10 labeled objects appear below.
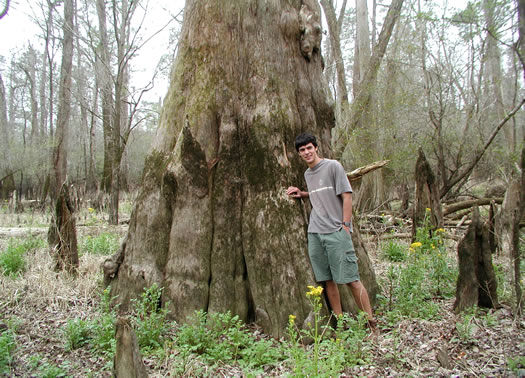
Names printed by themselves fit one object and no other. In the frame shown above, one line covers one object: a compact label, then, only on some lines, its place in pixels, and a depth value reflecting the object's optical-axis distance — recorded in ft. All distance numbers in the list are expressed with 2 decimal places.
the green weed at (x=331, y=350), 7.57
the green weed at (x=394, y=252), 19.61
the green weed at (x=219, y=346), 9.71
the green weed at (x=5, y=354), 9.64
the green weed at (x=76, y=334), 11.16
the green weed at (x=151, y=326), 10.72
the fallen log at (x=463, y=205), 26.61
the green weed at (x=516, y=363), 8.36
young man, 11.12
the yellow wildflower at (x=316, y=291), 7.91
